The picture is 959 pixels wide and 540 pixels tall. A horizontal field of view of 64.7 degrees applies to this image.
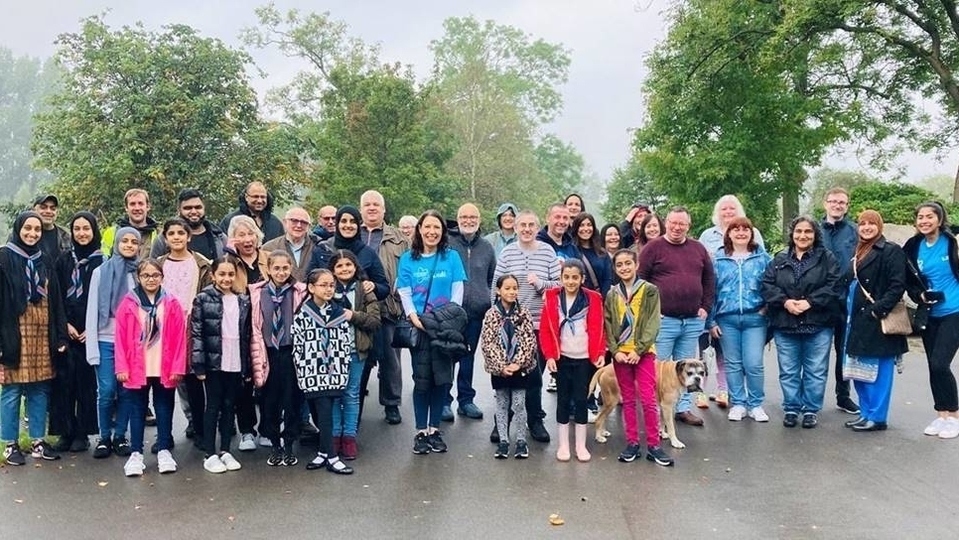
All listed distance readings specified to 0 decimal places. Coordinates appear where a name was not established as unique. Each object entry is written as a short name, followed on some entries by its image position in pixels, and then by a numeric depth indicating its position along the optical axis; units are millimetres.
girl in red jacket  6176
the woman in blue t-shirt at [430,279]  6508
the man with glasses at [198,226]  6941
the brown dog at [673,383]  6617
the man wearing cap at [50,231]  6469
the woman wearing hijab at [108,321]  6160
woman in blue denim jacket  7375
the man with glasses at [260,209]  7621
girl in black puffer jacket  5879
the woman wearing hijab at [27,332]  6082
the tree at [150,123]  19922
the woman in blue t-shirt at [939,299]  6824
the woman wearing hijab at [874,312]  6949
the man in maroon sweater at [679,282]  7055
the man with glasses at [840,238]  7633
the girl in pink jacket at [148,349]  5879
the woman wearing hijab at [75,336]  6417
